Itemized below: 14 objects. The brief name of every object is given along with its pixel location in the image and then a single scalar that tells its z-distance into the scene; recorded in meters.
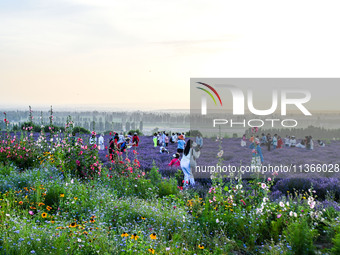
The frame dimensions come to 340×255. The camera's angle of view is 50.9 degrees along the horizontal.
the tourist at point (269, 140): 20.92
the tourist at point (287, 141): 24.10
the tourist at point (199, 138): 16.61
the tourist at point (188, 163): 11.80
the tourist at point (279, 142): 21.53
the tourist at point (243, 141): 23.71
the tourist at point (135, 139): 19.70
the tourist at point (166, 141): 24.87
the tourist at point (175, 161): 14.09
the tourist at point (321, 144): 25.63
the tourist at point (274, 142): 21.36
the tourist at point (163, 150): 20.72
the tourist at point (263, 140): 21.03
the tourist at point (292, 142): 24.17
